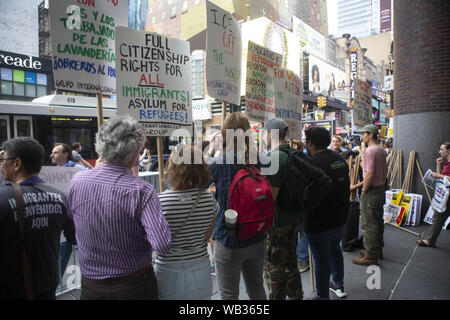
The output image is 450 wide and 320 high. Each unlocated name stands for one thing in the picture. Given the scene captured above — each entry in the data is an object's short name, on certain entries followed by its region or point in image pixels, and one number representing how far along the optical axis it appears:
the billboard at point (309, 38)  43.31
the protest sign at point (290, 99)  5.14
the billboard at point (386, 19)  81.26
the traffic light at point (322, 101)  24.23
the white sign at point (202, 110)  29.34
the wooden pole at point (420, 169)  7.38
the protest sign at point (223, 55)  4.07
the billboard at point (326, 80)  37.19
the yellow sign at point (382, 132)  7.16
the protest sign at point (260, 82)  4.82
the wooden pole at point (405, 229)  6.41
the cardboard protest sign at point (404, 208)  7.12
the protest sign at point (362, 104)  6.55
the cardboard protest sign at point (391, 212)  7.18
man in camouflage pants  2.99
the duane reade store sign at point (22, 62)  17.12
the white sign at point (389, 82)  13.88
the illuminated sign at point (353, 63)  41.09
